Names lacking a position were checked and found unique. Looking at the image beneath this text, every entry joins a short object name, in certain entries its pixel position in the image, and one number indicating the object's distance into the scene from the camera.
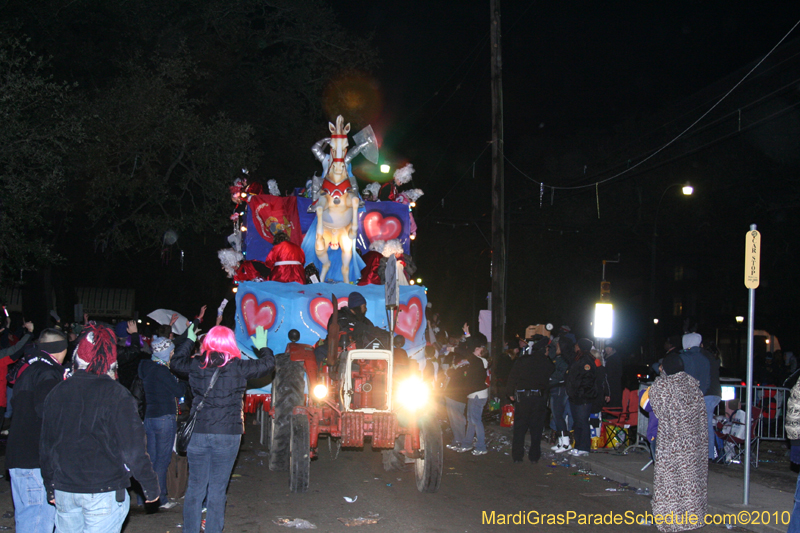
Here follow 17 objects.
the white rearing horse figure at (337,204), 13.21
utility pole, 16.84
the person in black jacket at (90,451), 3.97
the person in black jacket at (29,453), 4.76
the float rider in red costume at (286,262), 12.67
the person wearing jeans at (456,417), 11.49
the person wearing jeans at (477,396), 11.18
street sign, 7.93
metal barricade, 12.13
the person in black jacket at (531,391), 10.53
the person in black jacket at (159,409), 7.18
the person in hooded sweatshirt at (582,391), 10.91
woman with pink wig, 5.57
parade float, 8.13
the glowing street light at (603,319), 15.32
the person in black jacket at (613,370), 13.15
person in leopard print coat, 6.66
